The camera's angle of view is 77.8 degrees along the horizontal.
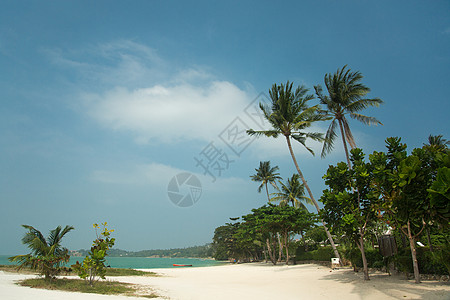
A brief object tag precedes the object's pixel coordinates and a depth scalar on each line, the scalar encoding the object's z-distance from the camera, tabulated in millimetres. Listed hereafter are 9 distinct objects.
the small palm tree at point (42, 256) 10688
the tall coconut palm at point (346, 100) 18781
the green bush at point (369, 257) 13266
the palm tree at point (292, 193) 37484
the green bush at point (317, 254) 21047
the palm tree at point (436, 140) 28875
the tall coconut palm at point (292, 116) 20969
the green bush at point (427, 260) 8539
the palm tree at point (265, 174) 38094
